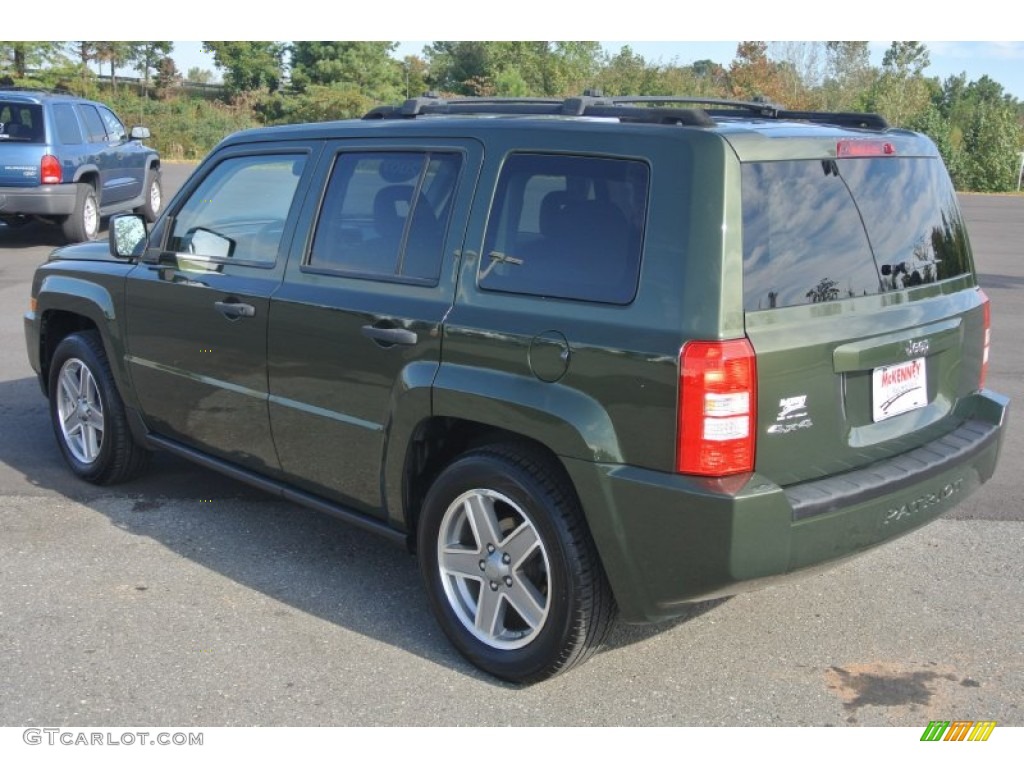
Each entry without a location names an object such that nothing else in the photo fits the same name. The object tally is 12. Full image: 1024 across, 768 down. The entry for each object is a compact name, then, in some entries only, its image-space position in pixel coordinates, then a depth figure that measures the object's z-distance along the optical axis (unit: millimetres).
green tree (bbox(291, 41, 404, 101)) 51875
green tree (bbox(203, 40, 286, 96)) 60781
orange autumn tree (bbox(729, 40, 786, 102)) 47594
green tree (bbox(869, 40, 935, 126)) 39125
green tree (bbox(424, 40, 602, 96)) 46875
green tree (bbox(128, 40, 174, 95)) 65250
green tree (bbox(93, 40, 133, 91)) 58812
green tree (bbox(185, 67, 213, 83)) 78688
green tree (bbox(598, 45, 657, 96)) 39844
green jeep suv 3213
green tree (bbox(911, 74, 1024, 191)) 36031
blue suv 13625
